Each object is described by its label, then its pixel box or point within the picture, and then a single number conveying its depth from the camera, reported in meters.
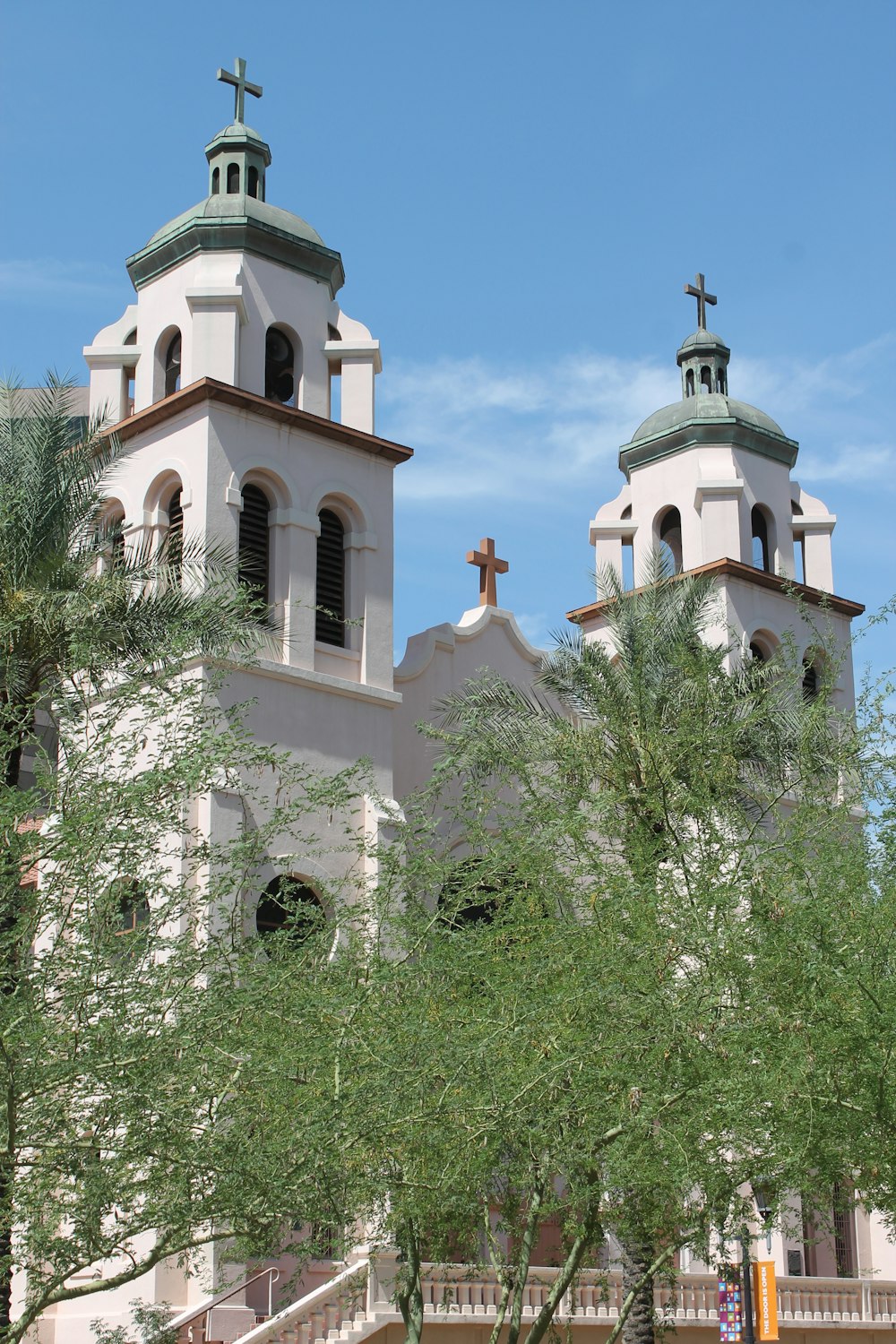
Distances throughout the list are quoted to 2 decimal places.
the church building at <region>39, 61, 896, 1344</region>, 25.23
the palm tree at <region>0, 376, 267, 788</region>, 15.87
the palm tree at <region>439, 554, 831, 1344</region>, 18.36
